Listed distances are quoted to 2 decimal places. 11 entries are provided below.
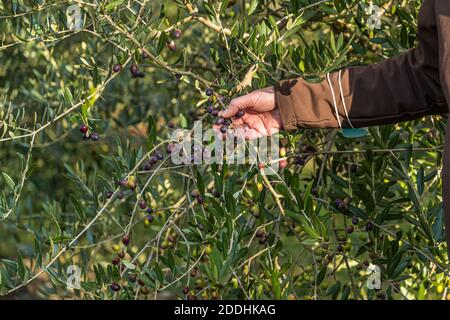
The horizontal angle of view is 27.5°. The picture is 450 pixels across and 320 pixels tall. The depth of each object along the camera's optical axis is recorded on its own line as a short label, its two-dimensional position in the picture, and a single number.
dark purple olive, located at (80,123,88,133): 2.47
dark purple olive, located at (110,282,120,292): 2.44
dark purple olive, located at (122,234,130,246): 2.56
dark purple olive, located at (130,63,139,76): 2.60
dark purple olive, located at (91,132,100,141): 2.60
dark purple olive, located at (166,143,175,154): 2.54
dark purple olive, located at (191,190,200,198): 2.60
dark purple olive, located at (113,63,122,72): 2.48
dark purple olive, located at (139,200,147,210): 2.66
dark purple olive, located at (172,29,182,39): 2.62
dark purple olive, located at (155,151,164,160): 2.55
